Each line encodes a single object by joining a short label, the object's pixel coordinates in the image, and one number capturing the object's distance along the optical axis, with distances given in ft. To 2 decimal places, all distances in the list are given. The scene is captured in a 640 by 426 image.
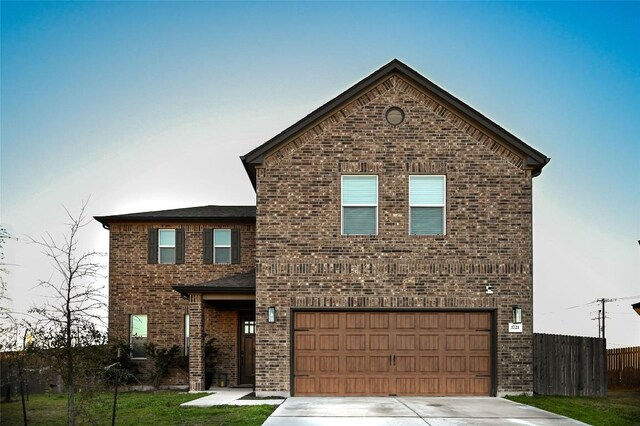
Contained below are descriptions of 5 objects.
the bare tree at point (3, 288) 42.47
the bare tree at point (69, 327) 42.57
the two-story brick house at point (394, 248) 66.28
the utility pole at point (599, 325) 156.02
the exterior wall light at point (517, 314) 66.28
